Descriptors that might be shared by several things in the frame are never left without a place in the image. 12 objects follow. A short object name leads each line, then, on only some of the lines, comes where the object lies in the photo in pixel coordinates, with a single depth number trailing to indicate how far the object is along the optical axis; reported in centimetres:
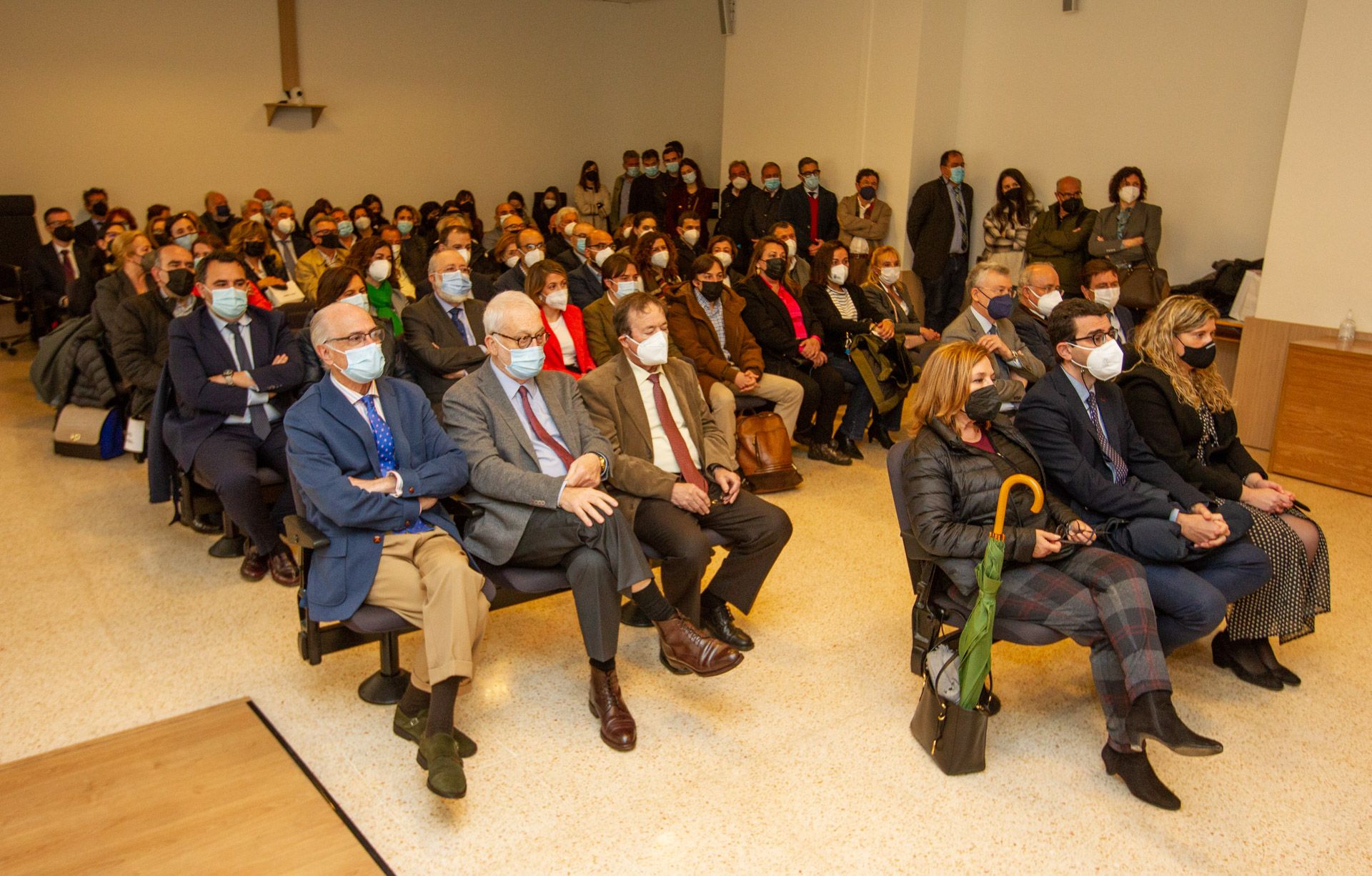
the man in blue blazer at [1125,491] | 302
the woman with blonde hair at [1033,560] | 276
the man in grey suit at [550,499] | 298
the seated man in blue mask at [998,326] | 486
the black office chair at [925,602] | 299
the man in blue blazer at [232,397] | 394
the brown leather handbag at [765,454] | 515
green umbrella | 266
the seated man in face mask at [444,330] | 464
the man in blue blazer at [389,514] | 271
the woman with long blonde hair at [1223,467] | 339
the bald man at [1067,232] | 767
